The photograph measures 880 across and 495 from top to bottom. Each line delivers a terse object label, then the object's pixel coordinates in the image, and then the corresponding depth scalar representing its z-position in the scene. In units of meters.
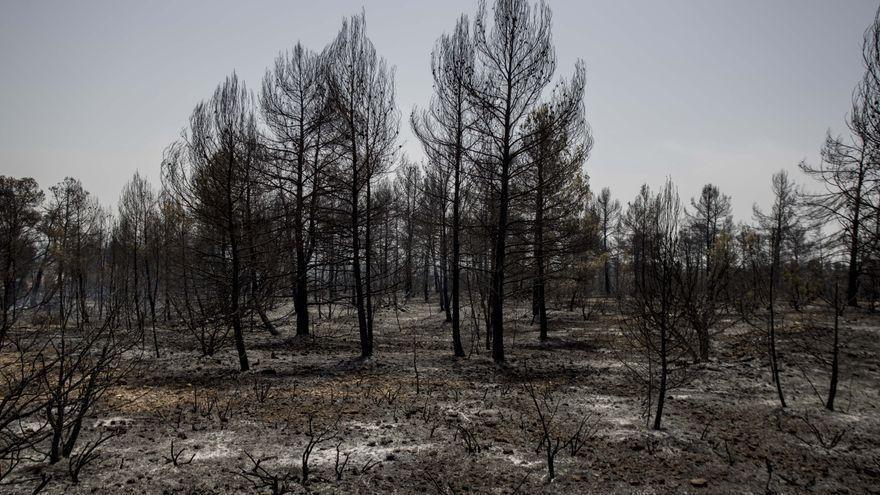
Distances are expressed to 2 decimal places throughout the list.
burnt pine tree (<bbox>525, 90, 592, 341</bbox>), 11.71
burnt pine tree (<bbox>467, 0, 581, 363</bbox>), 11.64
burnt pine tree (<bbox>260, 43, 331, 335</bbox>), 14.28
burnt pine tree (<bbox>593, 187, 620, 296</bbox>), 43.55
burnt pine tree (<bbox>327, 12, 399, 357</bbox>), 13.33
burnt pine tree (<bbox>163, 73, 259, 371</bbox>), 11.05
